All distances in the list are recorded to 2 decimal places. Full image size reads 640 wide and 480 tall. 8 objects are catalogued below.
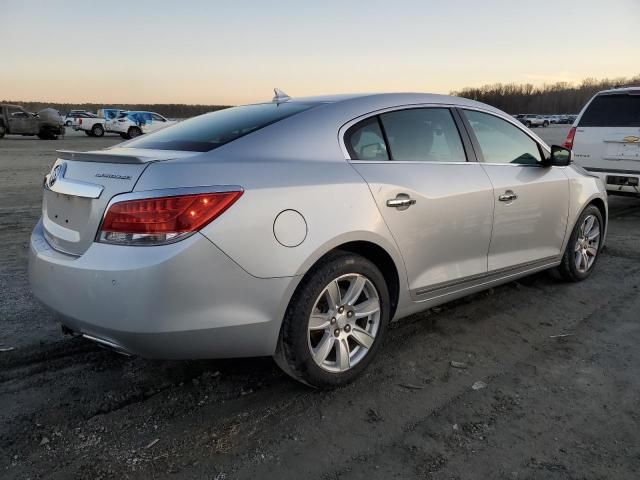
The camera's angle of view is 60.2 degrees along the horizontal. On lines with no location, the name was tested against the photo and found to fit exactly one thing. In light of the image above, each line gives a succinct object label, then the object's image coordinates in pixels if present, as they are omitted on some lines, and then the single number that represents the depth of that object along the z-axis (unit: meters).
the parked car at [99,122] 33.19
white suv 7.65
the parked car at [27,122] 29.11
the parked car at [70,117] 47.31
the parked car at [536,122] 73.84
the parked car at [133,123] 32.25
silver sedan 2.43
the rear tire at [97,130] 34.75
